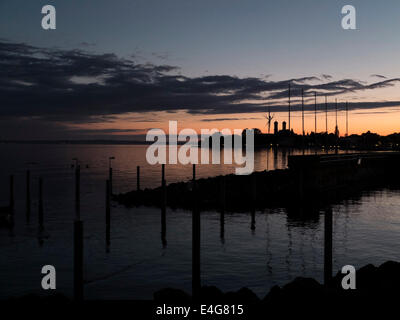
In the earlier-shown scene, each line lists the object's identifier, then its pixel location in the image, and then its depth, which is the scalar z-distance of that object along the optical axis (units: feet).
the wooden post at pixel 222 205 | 96.04
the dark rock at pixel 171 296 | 40.19
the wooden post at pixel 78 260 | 43.06
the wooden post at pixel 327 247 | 49.83
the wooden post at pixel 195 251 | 44.62
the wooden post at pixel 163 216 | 92.18
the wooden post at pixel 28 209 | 125.55
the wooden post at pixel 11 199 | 116.07
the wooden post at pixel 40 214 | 110.17
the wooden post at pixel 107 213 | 91.62
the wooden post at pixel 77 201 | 126.21
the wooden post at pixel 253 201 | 106.61
